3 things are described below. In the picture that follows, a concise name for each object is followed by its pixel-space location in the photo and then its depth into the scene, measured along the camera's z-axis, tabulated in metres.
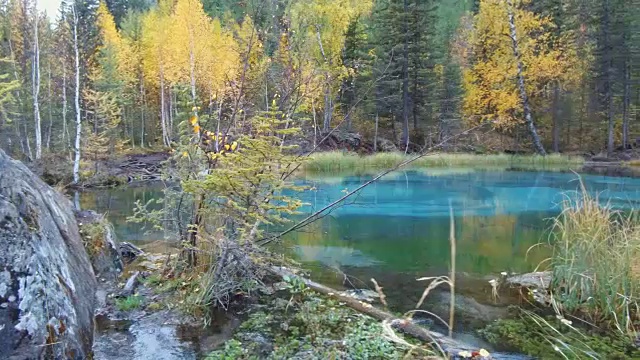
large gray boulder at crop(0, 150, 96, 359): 2.32
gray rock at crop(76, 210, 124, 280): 4.89
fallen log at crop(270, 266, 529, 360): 3.16
